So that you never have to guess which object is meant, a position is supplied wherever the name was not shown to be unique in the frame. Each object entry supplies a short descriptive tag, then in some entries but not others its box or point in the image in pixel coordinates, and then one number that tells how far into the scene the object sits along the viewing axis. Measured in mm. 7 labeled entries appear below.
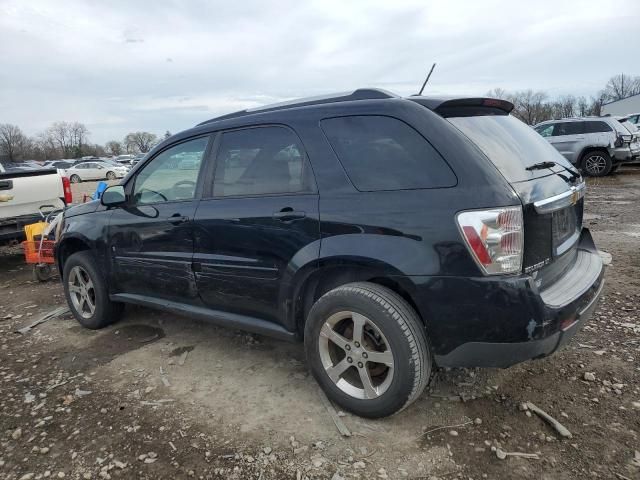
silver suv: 13523
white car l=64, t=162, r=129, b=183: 36719
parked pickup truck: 6469
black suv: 2279
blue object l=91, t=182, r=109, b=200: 6415
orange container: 5746
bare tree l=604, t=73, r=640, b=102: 85750
